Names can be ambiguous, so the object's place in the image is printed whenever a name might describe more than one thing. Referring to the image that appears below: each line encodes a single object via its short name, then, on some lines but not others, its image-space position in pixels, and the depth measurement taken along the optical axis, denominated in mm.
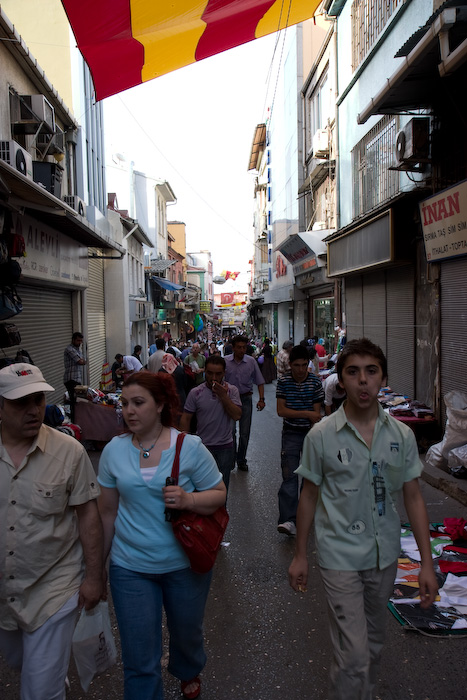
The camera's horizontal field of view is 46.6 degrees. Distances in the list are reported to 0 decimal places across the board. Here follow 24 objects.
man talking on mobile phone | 5023
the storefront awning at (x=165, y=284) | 27359
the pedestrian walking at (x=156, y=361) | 9266
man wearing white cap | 2295
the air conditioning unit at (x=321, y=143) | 16969
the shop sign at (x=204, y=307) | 62009
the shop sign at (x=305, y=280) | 20422
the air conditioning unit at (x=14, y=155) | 8016
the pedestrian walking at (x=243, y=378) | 7348
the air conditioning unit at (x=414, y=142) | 8391
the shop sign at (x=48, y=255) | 9819
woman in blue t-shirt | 2439
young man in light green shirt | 2422
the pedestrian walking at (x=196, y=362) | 7878
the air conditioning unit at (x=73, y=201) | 12703
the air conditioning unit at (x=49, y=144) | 11164
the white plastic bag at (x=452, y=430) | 6949
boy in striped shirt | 5109
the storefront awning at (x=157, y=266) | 30219
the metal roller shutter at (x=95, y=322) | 16750
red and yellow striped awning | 5754
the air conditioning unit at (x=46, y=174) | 10930
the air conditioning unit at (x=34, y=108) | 9922
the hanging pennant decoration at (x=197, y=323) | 41641
